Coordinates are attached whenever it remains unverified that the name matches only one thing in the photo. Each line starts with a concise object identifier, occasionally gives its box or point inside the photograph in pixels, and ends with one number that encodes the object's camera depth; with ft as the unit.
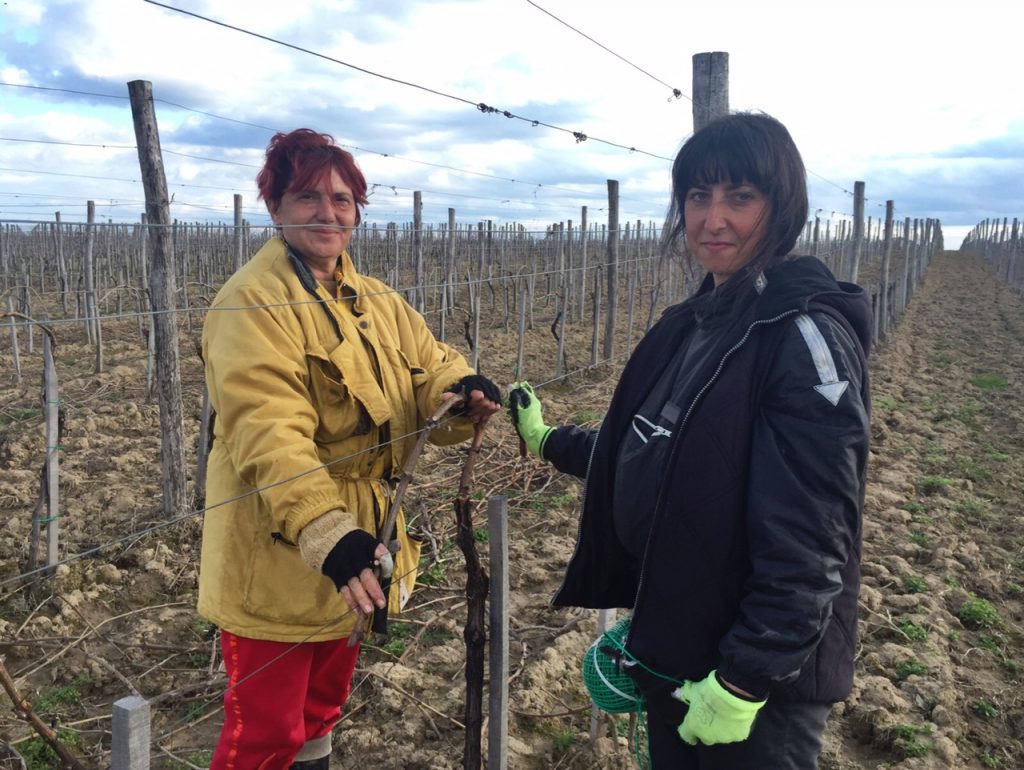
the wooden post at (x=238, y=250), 22.73
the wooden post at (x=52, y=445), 11.43
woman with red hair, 4.66
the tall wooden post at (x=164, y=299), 12.69
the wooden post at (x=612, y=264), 27.06
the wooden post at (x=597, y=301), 29.73
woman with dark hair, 3.84
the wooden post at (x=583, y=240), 35.97
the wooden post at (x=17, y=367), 24.39
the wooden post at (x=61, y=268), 37.36
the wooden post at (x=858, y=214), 32.65
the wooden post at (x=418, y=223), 30.02
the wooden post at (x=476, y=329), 23.15
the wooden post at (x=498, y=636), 5.98
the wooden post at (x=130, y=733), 3.44
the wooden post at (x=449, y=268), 30.75
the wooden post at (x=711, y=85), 10.78
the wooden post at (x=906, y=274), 53.56
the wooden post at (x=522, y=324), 24.39
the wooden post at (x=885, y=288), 38.45
